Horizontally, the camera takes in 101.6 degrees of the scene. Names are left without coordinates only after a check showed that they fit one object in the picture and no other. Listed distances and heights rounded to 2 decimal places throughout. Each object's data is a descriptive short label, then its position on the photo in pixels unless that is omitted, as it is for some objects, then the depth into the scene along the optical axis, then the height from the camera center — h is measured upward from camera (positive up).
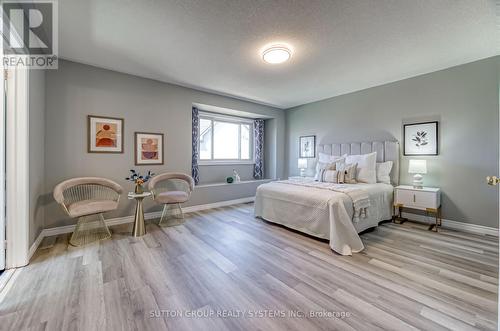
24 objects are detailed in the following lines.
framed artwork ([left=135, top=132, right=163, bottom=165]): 3.57 +0.29
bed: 2.46 -0.60
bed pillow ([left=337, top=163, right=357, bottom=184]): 3.69 -0.13
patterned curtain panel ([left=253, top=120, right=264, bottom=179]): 5.94 +0.57
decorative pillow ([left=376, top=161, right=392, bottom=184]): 3.76 -0.13
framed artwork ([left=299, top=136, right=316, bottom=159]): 5.22 +0.47
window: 5.13 +0.68
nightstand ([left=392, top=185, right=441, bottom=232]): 3.10 -0.54
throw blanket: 2.71 -0.45
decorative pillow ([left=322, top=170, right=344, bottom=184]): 3.65 -0.21
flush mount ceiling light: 2.58 +1.44
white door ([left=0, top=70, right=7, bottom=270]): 1.94 -0.06
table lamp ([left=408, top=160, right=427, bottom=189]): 3.28 -0.08
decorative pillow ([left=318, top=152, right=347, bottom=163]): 4.20 +0.15
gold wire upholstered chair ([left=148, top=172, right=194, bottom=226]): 3.31 -0.52
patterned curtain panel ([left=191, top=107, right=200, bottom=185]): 4.60 +0.41
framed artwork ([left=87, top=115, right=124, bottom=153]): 3.15 +0.48
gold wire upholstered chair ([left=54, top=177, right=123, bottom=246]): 2.56 -0.52
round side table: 2.90 -0.79
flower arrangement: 2.98 -0.25
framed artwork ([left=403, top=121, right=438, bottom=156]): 3.39 +0.46
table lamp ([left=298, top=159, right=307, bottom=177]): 5.05 -0.03
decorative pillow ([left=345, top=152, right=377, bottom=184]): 3.70 -0.06
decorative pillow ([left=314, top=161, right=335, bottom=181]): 3.91 -0.06
